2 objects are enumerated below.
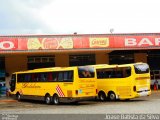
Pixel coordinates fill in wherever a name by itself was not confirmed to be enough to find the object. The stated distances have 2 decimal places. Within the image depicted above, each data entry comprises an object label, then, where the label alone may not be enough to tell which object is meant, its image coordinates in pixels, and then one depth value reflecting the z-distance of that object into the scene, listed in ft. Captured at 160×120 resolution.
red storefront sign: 75.65
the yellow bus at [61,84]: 54.45
